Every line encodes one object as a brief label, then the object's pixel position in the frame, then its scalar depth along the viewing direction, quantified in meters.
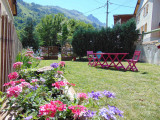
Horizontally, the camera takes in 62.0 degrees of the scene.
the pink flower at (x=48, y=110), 1.00
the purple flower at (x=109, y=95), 1.48
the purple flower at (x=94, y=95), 1.40
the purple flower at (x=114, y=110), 1.19
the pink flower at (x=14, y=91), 1.29
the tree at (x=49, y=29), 33.25
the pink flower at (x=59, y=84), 1.53
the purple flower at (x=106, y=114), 1.11
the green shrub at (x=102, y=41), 12.81
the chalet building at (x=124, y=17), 20.17
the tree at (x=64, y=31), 26.52
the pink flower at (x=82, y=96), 1.32
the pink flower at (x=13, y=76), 1.94
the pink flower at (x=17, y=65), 2.56
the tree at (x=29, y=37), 18.47
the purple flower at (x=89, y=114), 1.19
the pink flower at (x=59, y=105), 1.05
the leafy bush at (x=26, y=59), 3.82
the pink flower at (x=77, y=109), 1.04
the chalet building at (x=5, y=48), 2.06
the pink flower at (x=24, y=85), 1.50
